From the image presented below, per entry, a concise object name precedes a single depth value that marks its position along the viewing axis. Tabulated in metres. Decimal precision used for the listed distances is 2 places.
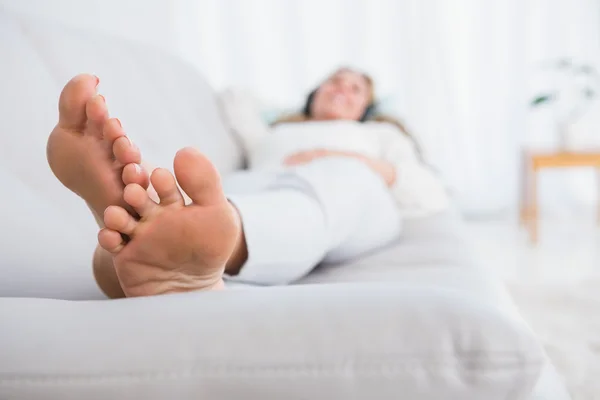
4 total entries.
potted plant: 3.11
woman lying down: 0.53
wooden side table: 2.60
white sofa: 0.39
